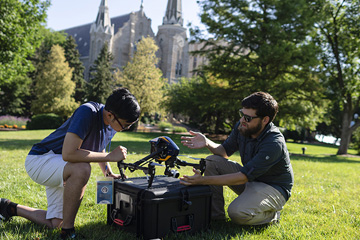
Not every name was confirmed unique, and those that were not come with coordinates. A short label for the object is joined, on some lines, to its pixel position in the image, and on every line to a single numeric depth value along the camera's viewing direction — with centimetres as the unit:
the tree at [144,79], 2795
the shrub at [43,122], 2586
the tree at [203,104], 1864
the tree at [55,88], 3198
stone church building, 5344
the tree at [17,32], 1566
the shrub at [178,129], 2986
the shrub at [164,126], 3149
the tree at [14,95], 3322
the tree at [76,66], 4059
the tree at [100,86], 3556
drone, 283
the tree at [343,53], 2011
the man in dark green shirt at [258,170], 291
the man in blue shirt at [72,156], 272
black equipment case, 269
